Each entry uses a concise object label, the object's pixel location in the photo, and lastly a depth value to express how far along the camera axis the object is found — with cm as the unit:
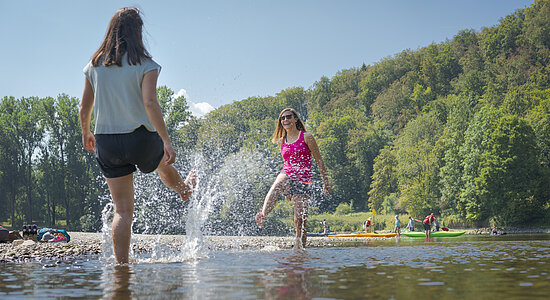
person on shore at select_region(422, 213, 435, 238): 2609
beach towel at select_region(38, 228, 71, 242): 1435
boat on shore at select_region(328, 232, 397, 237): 3033
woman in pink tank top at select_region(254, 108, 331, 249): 752
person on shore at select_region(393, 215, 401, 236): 3369
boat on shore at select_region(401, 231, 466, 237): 2741
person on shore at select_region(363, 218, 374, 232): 3839
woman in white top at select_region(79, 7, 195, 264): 468
